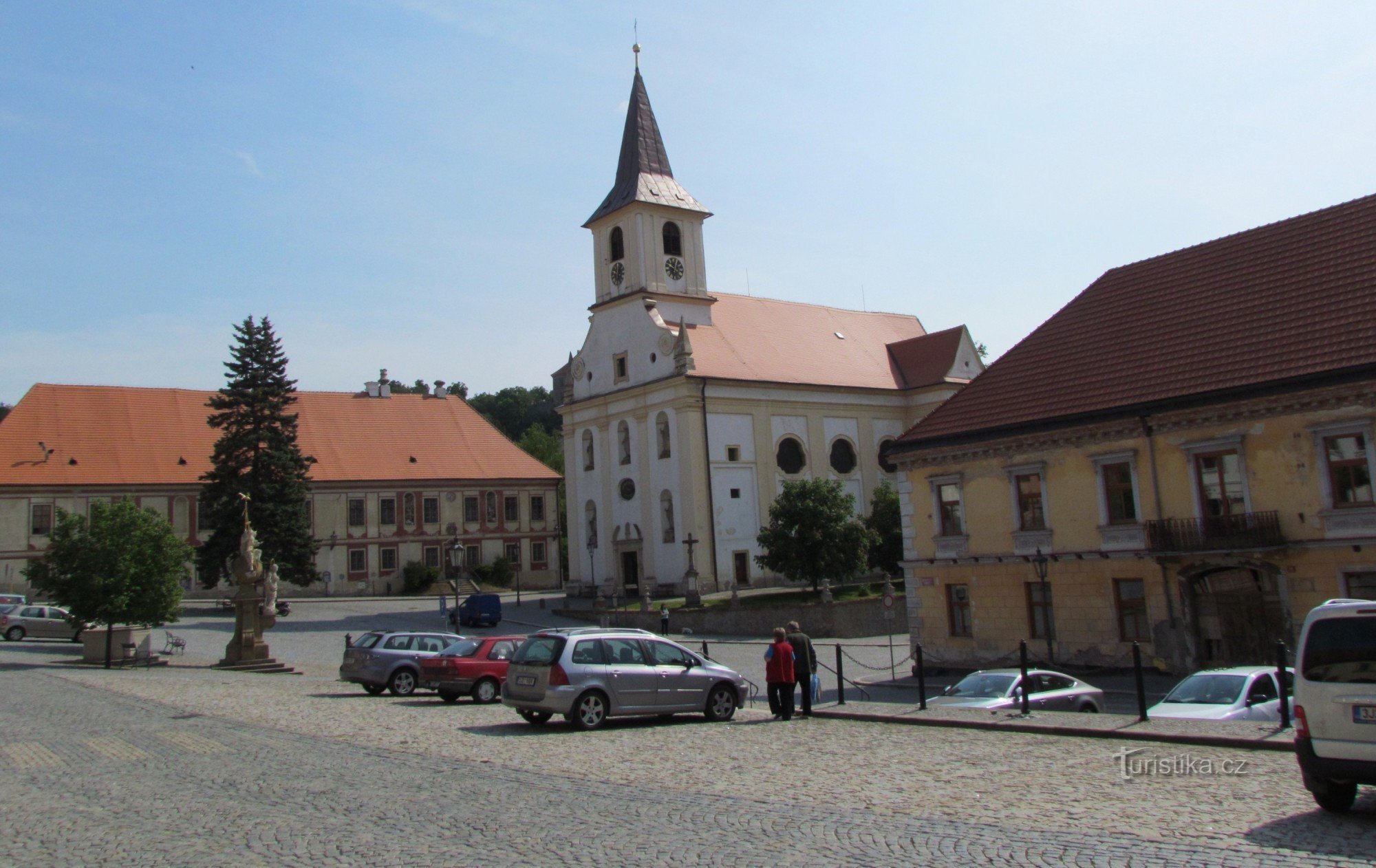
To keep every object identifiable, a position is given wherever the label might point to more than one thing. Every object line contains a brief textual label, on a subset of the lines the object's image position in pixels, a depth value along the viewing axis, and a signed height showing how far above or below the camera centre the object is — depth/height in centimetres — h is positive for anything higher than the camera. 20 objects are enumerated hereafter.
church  5503 +928
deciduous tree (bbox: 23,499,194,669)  3147 +146
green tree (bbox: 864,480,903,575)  5088 +205
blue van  4634 -51
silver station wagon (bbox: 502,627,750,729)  1670 -130
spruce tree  5247 +661
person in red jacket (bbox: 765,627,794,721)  1792 -145
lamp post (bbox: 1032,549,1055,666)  2641 -75
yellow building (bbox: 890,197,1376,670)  2264 +206
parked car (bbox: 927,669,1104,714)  1812 -200
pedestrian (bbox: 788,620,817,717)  1811 -129
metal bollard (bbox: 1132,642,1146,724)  1479 -163
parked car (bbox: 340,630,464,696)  2341 -110
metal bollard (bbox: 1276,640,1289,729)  1375 -143
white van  888 -121
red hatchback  2159 -133
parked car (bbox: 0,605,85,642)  4019 +8
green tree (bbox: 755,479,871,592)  4694 +171
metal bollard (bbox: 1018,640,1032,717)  1611 -140
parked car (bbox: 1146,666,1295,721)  1555 -197
